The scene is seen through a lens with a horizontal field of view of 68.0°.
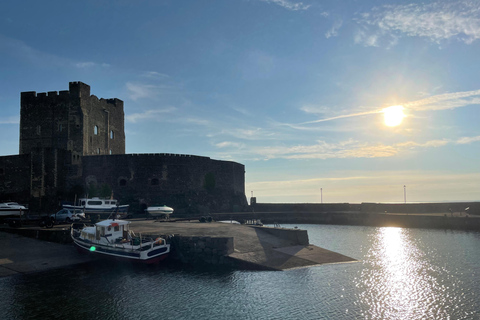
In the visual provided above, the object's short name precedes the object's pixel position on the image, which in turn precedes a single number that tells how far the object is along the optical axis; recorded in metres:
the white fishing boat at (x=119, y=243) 18.88
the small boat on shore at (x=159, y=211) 32.03
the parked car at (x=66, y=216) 27.22
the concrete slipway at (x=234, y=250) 18.36
